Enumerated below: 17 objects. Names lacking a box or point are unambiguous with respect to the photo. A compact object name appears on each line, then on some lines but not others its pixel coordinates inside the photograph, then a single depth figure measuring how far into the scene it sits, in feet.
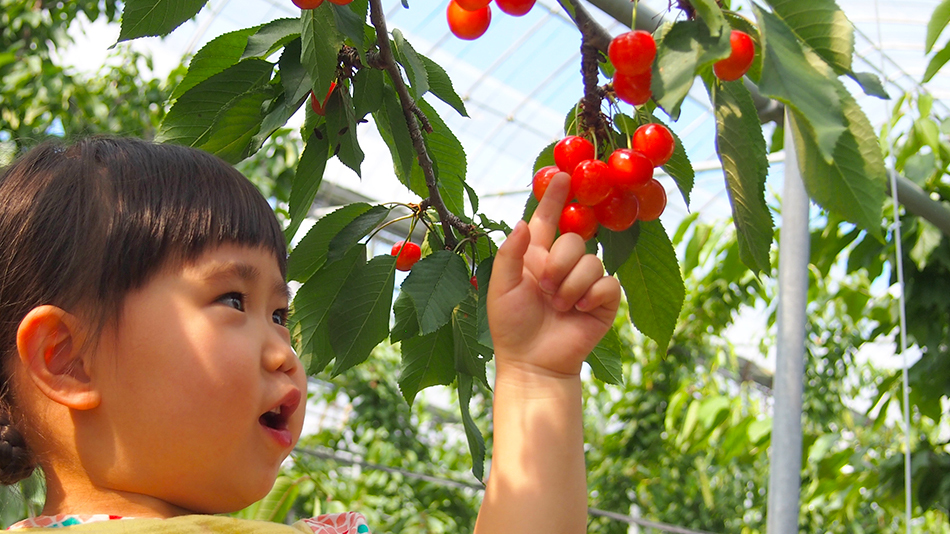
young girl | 2.14
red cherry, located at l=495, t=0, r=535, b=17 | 2.38
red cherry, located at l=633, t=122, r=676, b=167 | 2.25
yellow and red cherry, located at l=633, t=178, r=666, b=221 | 2.27
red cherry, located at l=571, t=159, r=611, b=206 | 2.13
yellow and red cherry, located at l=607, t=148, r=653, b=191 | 2.16
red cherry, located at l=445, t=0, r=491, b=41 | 2.66
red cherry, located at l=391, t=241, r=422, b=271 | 3.38
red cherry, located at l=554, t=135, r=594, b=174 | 2.27
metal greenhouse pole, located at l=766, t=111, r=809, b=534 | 5.50
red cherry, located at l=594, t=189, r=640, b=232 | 2.22
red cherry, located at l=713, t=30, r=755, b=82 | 2.02
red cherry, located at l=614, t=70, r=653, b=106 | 2.10
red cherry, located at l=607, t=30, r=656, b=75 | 1.99
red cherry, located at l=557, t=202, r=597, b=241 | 2.21
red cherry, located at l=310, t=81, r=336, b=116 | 2.81
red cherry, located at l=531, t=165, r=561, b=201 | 2.31
